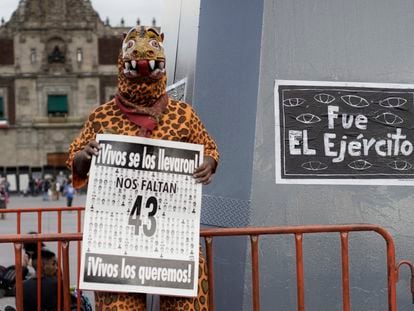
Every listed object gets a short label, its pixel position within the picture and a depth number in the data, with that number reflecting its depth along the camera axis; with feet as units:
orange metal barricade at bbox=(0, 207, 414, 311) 10.58
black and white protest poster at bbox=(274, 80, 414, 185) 13.30
